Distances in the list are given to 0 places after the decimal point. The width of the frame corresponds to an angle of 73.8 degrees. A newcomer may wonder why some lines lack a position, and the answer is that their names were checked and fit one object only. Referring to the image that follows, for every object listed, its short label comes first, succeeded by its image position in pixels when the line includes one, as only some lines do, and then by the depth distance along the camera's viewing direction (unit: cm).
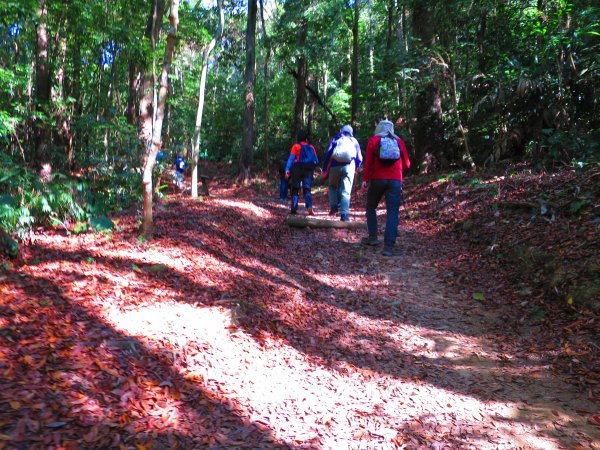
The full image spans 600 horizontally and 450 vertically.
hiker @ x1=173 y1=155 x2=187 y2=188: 1629
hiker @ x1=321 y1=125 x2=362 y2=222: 821
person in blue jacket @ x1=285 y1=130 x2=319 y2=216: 895
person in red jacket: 668
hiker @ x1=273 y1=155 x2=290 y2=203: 1268
